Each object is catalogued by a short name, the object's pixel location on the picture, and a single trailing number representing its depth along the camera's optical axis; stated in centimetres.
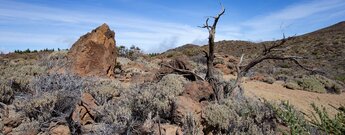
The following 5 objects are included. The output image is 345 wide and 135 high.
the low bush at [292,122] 280
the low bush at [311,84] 1322
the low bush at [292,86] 1278
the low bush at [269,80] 1334
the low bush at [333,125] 276
